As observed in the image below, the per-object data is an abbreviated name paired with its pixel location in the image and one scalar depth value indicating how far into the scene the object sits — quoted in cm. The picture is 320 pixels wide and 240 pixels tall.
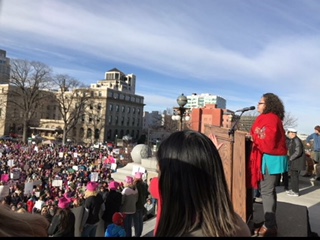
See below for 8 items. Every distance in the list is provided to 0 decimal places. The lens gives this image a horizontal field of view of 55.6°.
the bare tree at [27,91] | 4888
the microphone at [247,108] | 433
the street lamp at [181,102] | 1283
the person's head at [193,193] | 153
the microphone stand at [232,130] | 409
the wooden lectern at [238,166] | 402
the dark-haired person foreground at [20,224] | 121
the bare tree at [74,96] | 5926
